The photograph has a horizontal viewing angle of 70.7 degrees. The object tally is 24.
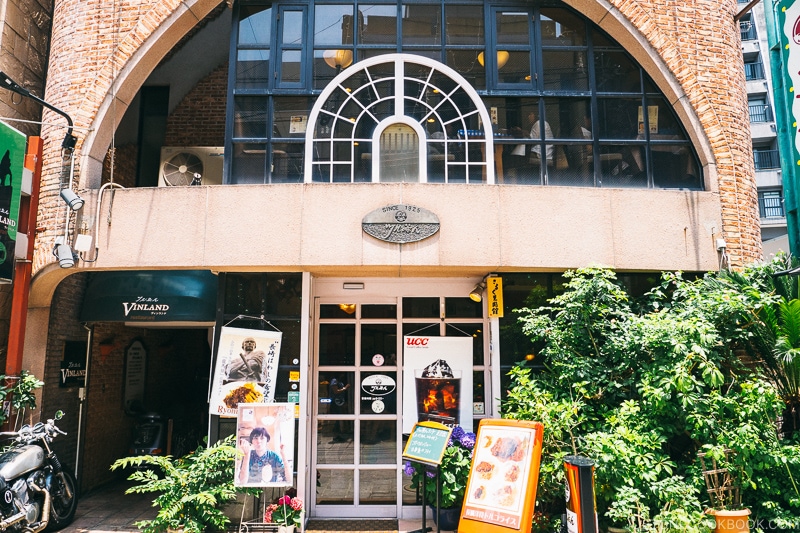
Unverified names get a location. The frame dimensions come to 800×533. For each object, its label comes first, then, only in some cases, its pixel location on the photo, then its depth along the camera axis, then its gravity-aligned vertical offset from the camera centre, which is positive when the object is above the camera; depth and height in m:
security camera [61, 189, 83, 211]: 7.45 +2.10
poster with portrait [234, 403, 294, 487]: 6.91 -1.05
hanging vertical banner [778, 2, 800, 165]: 7.79 +4.24
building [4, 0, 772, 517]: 7.61 +2.39
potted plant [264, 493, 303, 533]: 7.09 -1.93
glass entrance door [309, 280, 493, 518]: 8.05 -0.40
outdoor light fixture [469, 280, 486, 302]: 8.20 +0.95
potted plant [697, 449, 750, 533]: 6.15 -1.53
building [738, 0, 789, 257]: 27.75 +11.13
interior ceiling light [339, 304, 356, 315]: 8.39 +0.75
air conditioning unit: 10.01 +3.43
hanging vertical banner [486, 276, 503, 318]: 7.88 +0.90
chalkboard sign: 6.45 -0.97
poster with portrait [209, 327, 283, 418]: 7.59 -0.15
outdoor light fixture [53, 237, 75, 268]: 7.33 +1.33
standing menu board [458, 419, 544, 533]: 6.00 -1.30
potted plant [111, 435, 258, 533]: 6.65 -1.56
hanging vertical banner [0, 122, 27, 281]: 7.18 +2.18
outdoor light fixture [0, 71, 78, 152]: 7.01 +3.33
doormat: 7.56 -2.23
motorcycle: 6.61 -1.55
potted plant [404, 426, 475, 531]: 7.03 -1.47
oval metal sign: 7.48 +1.77
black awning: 8.76 +0.97
